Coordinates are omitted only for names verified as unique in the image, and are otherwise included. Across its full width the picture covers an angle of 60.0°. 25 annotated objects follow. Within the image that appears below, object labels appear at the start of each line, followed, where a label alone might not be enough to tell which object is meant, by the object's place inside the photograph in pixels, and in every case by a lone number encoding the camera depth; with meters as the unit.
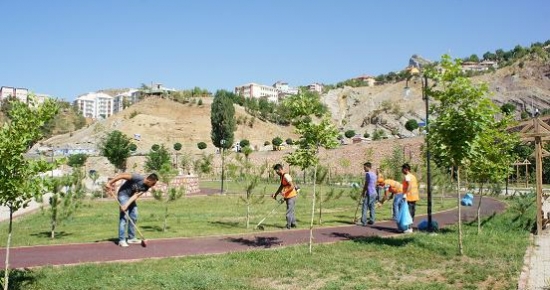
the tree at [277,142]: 53.78
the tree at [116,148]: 27.92
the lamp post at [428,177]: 10.30
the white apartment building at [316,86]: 177.75
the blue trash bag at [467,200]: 18.38
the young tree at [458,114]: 8.32
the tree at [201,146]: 59.02
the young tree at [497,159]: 10.66
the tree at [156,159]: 25.94
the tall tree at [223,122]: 47.84
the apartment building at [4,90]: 161.71
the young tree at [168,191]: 11.84
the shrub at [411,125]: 53.41
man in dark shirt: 9.28
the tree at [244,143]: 55.41
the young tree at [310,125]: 9.17
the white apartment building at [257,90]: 178.75
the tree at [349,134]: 57.75
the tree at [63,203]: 10.36
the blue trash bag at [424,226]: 11.43
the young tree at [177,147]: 56.37
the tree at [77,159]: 27.83
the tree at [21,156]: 5.37
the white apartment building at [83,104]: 197.12
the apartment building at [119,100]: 188.88
